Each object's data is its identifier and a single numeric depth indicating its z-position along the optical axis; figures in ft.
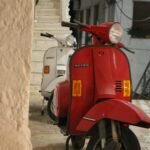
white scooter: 20.67
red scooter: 10.71
